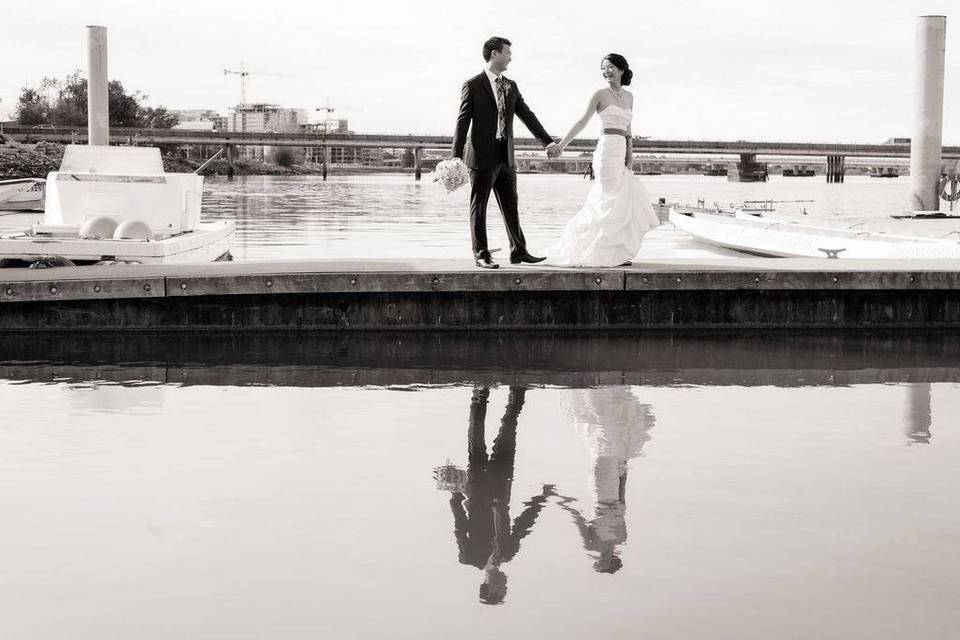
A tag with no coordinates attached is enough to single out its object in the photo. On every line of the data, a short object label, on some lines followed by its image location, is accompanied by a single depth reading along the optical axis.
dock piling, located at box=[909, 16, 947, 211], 31.00
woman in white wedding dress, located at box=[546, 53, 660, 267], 11.48
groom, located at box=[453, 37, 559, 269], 11.21
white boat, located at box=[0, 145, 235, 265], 13.91
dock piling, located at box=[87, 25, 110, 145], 19.30
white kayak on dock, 19.06
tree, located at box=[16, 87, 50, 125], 162.62
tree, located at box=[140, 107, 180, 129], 172.38
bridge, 139.50
